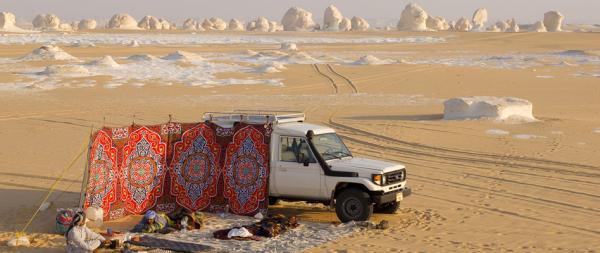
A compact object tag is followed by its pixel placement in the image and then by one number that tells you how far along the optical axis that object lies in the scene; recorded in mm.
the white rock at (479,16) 189750
